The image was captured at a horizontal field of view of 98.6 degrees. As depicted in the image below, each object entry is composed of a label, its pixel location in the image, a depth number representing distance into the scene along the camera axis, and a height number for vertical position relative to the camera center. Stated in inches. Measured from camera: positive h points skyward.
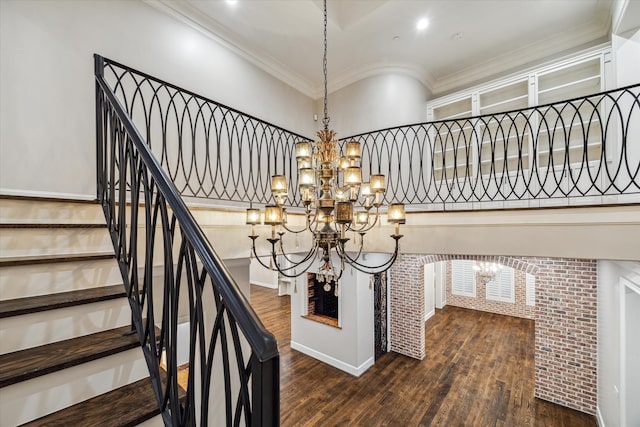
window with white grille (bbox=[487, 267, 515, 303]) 319.6 -90.9
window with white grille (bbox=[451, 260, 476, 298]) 349.2 -88.2
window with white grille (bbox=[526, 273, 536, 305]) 305.9 -90.3
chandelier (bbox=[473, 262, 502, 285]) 287.9 -63.2
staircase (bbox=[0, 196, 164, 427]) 41.6 -22.0
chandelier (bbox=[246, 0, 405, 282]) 86.4 +6.2
